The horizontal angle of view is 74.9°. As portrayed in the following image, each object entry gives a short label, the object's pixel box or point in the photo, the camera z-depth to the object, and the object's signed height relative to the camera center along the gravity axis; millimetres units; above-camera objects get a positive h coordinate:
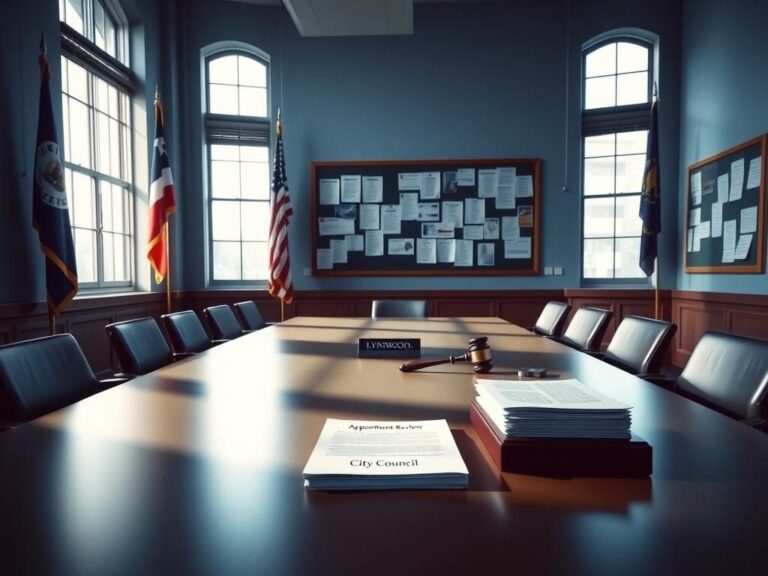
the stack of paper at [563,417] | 793 -249
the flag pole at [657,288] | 4879 -250
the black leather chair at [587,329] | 2592 -361
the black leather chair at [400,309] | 3955 -368
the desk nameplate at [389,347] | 1976 -334
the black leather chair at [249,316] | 3543 -384
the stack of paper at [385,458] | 739 -318
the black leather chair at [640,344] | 1917 -336
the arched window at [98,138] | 4031 +1085
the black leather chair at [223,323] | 2996 -376
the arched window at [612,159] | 5355 +1122
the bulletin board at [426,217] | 5448 +496
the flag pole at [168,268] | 4637 -51
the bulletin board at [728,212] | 3846 +433
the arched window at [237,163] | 5551 +1110
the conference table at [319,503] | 557 -334
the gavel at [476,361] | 1600 -320
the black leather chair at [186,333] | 2484 -361
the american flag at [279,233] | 5133 +304
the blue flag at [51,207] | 3273 +363
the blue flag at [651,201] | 4805 +594
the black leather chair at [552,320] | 3174 -374
